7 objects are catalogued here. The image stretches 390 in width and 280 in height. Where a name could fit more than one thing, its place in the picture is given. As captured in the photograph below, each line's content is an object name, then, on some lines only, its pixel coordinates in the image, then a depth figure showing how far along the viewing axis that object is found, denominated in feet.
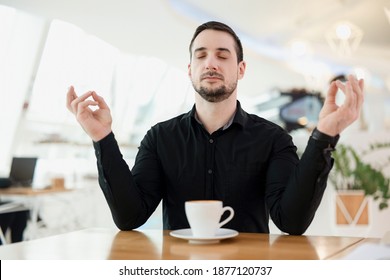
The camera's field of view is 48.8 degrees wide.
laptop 13.07
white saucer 2.38
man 3.12
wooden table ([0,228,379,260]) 2.21
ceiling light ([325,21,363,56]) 21.50
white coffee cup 2.43
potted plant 9.54
